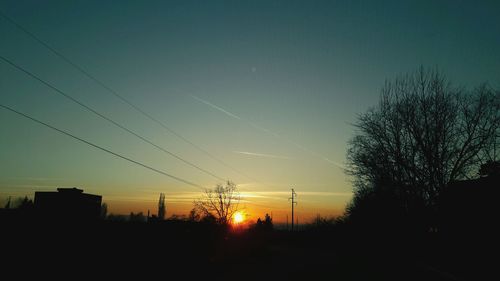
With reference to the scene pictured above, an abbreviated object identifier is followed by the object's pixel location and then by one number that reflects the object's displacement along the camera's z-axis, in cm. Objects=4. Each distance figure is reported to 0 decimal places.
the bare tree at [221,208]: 5992
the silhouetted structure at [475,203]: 2480
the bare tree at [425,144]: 2577
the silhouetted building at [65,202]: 3322
